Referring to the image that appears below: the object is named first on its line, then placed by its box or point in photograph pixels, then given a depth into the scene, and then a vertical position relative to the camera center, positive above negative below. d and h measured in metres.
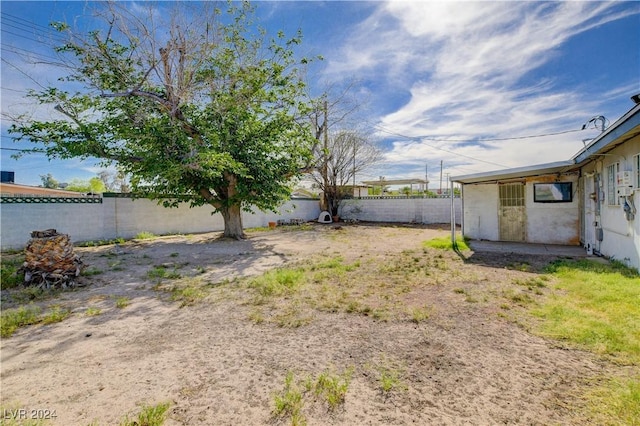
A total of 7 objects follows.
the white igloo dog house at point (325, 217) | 18.36 -0.38
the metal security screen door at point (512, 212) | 9.52 -0.17
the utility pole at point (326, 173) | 15.92 +2.31
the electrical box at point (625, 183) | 5.17 +0.37
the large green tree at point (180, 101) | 8.13 +3.44
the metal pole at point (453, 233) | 8.86 -0.75
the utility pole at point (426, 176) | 30.13 +3.65
